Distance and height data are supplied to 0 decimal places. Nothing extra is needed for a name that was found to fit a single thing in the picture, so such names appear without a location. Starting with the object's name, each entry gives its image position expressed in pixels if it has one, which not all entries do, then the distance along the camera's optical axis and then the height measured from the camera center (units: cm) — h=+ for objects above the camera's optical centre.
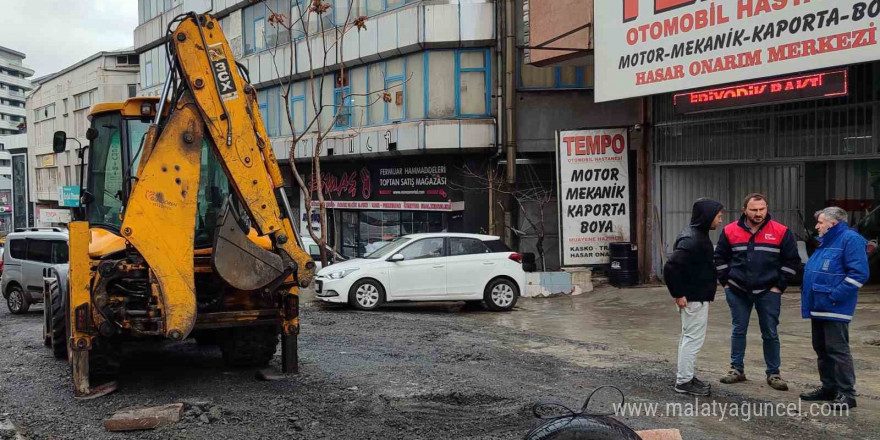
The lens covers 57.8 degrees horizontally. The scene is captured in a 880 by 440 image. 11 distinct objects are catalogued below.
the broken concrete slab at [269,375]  812 -176
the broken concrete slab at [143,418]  640 -173
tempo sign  1881 +23
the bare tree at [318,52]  2433 +487
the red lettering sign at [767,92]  1265 +181
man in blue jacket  689 -90
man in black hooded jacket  736 -79
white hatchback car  1502 -140
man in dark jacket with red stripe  754 -73
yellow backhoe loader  700 -34
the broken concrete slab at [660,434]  546 -164
